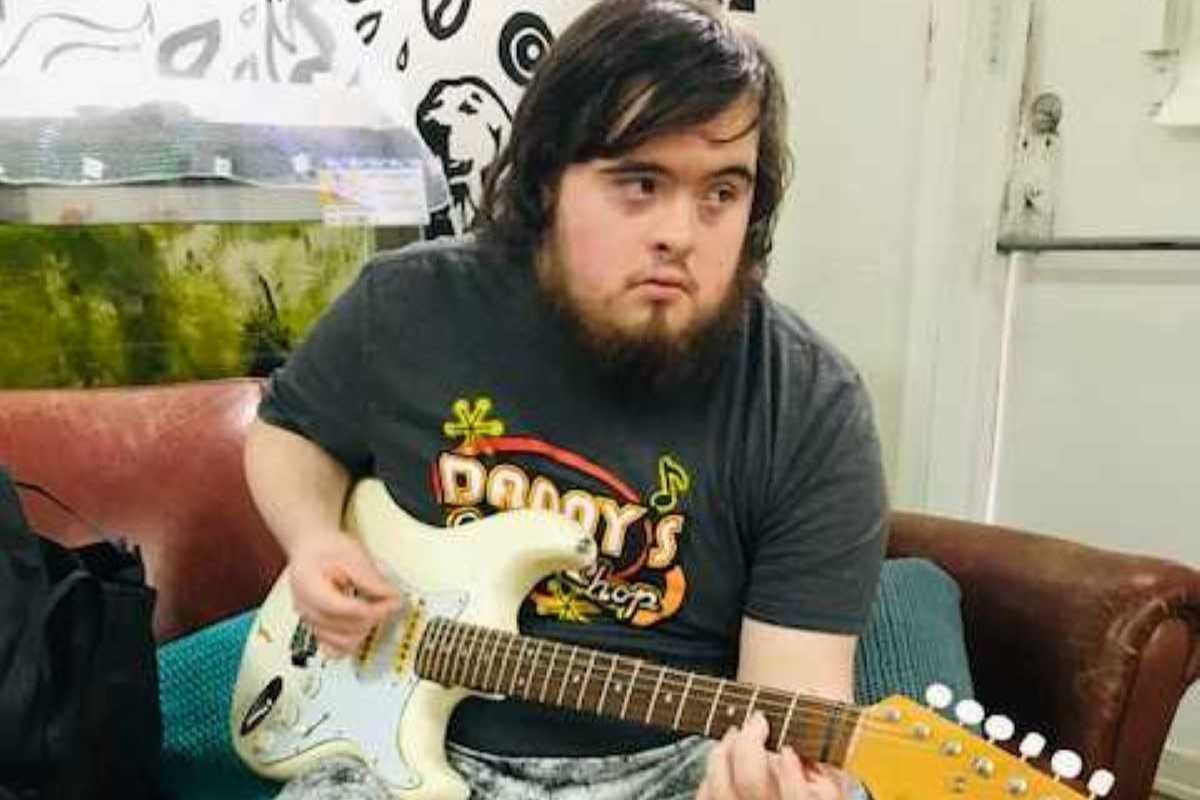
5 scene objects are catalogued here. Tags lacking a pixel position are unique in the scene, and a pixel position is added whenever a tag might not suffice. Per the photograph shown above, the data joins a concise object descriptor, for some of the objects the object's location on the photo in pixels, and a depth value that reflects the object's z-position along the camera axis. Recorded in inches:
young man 43.3
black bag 44.6
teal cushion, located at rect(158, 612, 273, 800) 55.0
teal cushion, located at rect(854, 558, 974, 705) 51.6
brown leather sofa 49.5
